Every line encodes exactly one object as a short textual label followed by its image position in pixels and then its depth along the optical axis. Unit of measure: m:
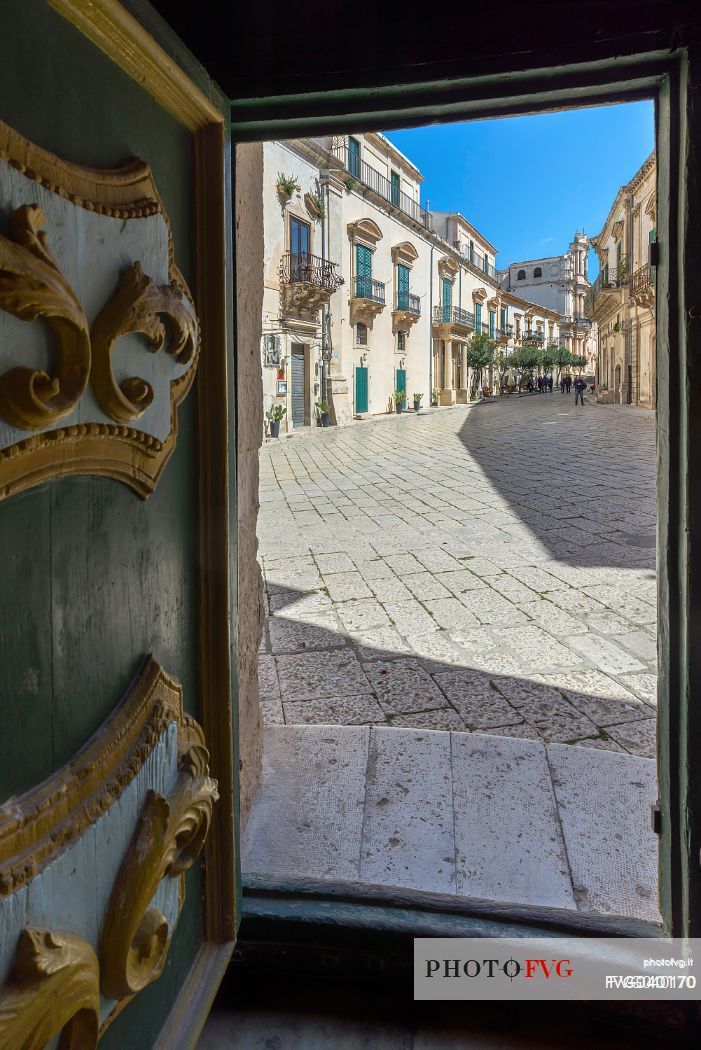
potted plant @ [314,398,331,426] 18.12
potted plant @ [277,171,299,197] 15.59
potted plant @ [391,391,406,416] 23.03
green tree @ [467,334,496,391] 32.00
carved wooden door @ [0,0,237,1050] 0.64
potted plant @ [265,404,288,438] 14.71
